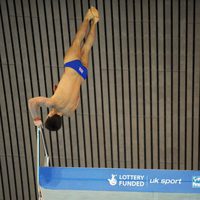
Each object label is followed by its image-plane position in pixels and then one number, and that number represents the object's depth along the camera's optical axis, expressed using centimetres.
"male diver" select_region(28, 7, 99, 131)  1022
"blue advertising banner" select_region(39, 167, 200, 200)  1214
